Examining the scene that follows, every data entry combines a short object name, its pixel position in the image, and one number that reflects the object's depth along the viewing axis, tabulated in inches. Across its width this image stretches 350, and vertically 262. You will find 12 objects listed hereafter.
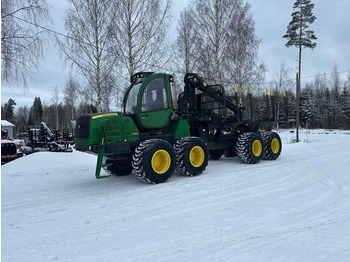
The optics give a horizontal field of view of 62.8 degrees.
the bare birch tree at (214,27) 692.1
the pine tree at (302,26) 983.6
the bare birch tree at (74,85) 633.2
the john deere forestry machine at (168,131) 271.6
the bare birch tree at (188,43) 746.8
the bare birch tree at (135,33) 553.9
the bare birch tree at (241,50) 728.3
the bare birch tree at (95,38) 567.2
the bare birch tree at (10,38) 323.3
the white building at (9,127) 1512.5
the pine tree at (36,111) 2736.2
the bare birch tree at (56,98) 1943.9
